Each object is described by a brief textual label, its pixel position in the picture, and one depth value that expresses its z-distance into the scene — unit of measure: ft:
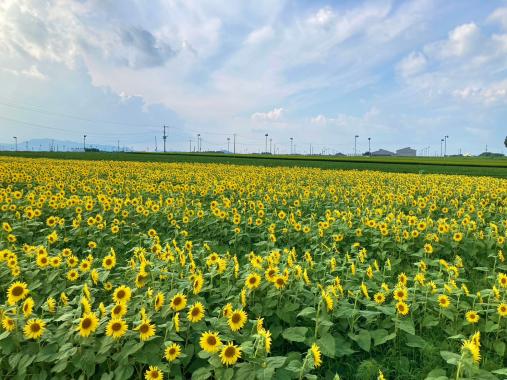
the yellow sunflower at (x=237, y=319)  9.68
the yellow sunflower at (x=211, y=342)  8.57
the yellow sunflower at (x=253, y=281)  12.00
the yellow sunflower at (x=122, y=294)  10.83
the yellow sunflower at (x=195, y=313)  10.23
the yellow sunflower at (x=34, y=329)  9.60
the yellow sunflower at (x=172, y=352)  8.97
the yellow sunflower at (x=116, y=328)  9.20
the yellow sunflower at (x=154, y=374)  8.70
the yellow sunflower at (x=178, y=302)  10.33
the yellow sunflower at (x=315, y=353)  8.39
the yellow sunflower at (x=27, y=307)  10.02
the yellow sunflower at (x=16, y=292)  10.94
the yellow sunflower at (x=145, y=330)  9.30
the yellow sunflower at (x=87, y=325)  9.25
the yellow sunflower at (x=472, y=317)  12.14
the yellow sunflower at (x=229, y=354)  8.35
